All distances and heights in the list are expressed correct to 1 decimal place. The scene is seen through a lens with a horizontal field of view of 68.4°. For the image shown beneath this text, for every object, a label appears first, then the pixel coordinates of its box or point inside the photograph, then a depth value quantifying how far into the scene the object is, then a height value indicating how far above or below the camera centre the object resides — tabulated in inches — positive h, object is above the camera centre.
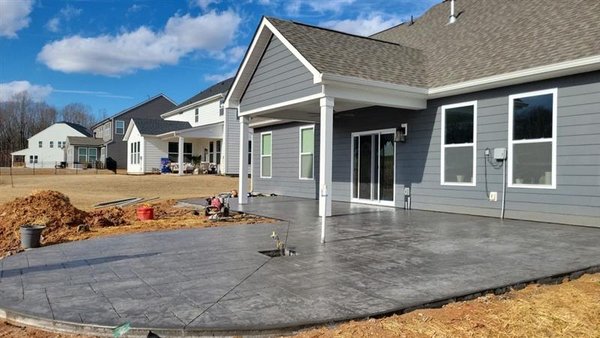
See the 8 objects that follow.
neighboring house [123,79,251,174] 1159.6 +78.4
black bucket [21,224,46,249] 274.4 -45.9
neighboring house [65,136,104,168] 1916.1 +62.7
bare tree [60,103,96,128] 3080.7 +349.8
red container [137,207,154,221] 421.4 -47.0
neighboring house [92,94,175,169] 1670.8 +163.8
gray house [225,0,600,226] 331.6 +60.8
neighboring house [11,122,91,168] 2386.8 +106.2
